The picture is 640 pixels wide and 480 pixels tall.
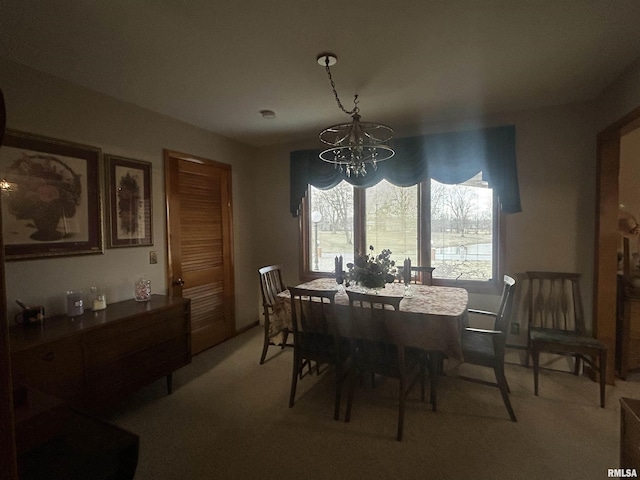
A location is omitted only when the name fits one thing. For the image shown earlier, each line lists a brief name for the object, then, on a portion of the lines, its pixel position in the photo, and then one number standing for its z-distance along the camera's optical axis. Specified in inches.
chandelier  83.7
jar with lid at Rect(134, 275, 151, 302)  107.4
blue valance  122.1
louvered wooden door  127.2
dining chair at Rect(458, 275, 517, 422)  87.1
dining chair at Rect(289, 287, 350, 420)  91.0
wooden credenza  71.0
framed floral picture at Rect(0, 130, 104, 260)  81.4
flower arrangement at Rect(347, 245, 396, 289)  104.7
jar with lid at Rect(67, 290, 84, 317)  89.1
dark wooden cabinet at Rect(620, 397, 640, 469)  46.6
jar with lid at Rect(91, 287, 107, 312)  95.3
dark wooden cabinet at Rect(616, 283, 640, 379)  107.9
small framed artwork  104.9
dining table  82.6
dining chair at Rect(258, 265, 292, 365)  123.4
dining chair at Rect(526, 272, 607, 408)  98.3
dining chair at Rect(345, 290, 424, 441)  81.9
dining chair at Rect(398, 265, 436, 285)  126.0
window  130.3
